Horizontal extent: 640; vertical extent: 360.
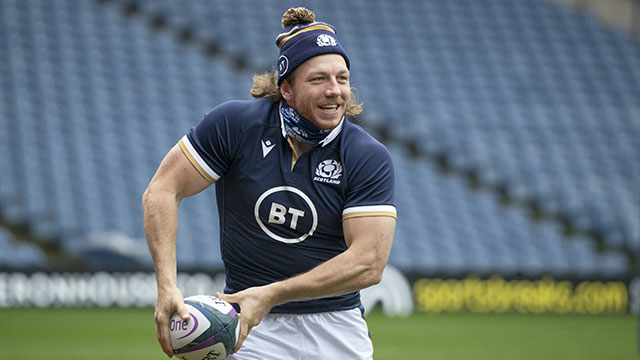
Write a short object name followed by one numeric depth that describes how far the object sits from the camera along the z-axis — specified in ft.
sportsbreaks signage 86.88
